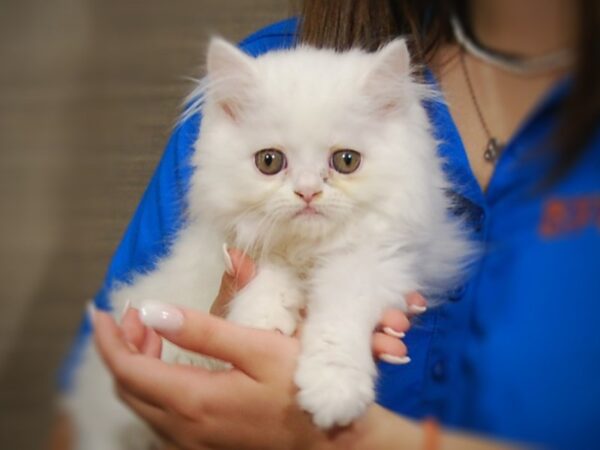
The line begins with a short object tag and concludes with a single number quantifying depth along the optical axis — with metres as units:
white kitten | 0.59
